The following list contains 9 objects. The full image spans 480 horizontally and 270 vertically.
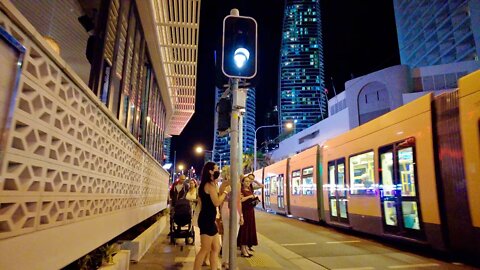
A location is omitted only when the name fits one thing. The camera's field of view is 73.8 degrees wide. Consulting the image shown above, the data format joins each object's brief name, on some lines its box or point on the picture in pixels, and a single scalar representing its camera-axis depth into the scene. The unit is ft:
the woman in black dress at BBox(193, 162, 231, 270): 14.76
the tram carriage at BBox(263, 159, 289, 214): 57.57
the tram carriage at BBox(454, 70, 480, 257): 18.06
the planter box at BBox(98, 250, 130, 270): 14.34
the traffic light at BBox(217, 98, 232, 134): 15.08
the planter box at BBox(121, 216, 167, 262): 20.47
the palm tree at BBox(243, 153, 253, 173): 194.76
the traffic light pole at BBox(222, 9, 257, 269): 14.10
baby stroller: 25.61
